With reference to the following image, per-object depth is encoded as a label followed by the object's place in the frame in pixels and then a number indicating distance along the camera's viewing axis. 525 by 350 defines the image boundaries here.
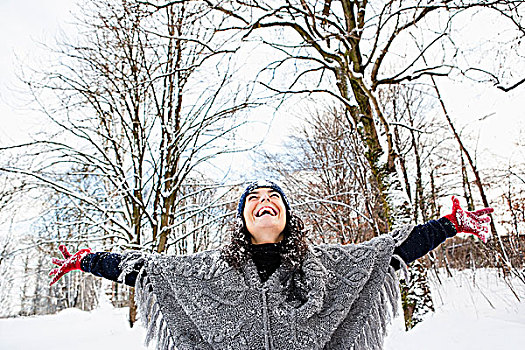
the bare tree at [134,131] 5.96
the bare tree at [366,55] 4.46
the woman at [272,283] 1.79
